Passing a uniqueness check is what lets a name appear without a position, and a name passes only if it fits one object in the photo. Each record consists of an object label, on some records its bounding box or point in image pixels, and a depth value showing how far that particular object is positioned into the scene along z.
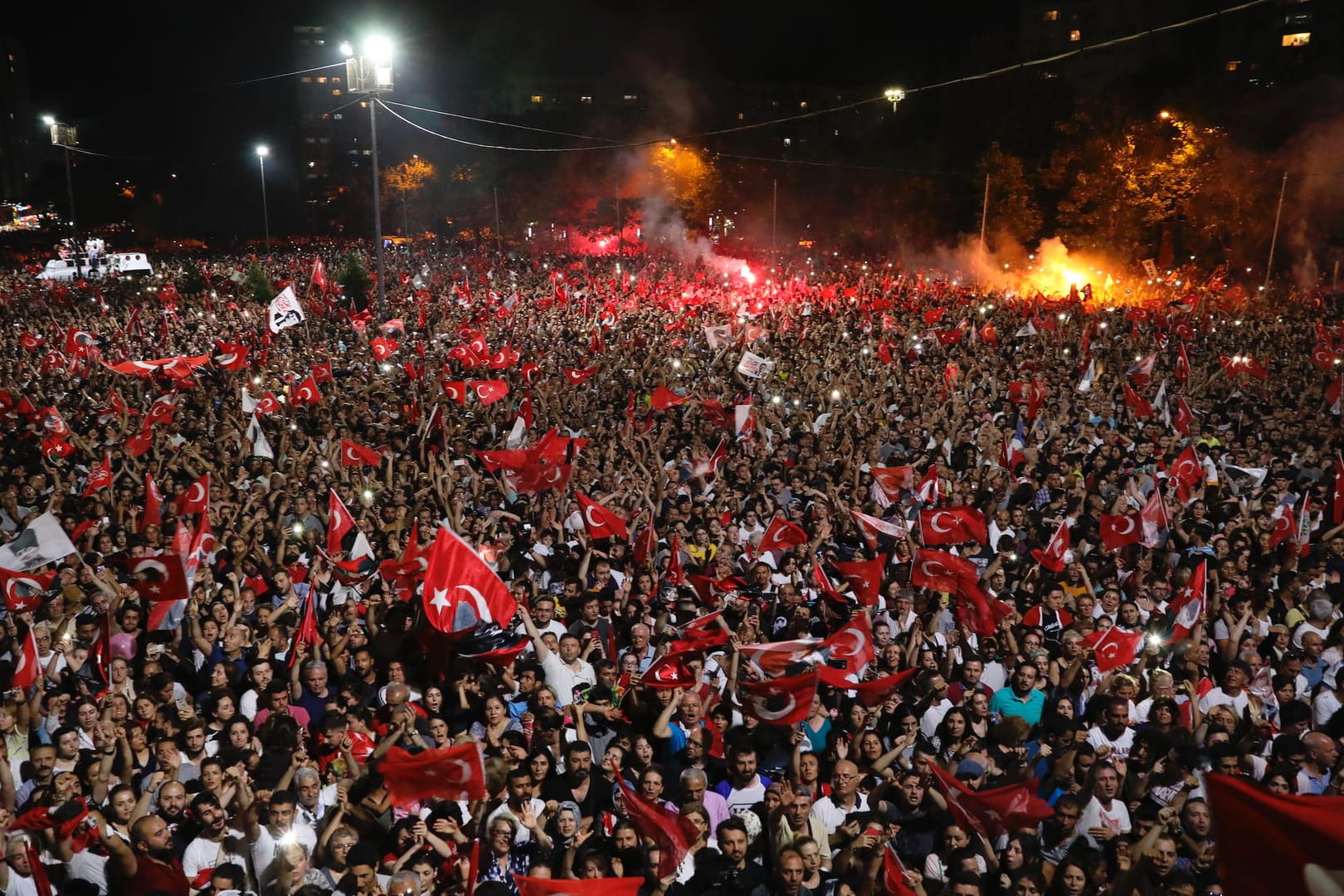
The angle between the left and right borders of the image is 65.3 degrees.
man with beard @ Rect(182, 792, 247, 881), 4.98
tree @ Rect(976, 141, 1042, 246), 42.50
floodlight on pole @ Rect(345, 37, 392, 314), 19.25
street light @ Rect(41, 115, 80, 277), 28.80
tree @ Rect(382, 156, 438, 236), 69.44
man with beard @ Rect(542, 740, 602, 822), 5.55
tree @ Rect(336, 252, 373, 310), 30.58
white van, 41.12
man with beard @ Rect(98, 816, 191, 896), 4.80
